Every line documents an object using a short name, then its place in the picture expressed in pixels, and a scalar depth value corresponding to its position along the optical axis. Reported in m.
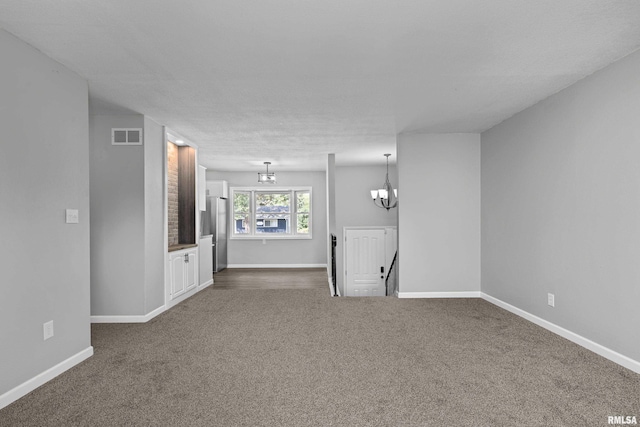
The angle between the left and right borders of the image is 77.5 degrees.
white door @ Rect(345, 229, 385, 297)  7.82
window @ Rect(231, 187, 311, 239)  10.42
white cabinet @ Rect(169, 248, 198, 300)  5.46
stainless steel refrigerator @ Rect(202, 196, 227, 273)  9.15
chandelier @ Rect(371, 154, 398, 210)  8.60
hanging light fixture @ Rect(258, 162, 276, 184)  8.82
